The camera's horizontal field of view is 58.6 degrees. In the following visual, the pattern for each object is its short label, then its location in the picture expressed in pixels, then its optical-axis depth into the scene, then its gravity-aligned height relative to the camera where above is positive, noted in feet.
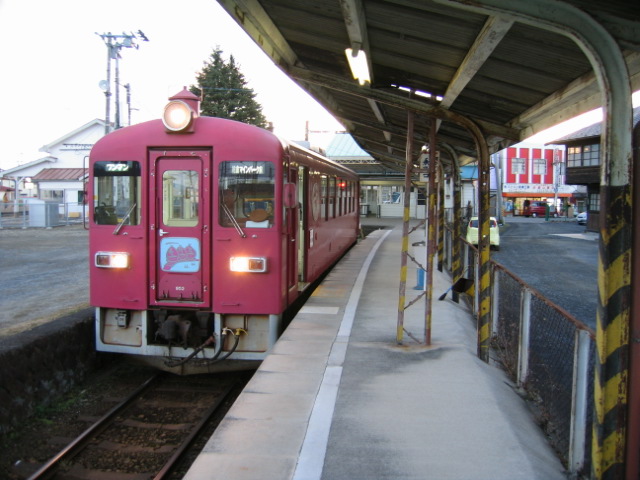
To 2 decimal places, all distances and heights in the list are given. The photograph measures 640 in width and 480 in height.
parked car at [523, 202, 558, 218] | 195.11 -0.18
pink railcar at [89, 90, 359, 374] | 22.24 -1.21
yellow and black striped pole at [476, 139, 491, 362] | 21.66 -2.10
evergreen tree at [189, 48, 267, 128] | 133.18 +26.64
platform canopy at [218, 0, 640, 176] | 11.38 +4.22
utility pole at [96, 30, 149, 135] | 84.28 +23.56
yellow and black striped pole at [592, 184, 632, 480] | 11.28 -2.42
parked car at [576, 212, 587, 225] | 146.33 -2.26
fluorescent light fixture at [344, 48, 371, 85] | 17.66 +4.63
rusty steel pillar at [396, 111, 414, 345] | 21.61 +0.15
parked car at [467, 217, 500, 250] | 74.23 -3.16
